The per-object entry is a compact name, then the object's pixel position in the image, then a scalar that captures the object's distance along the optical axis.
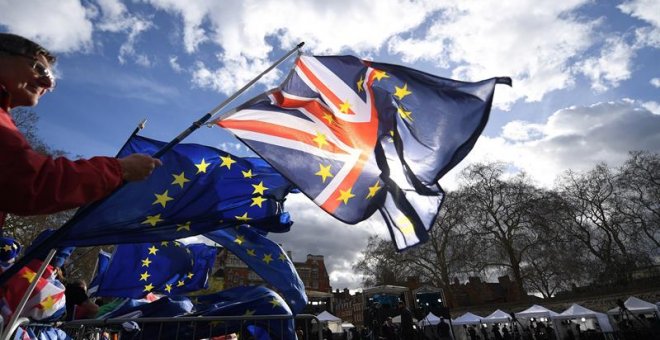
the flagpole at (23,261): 2.15
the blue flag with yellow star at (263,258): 5.02
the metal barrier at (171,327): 3.12
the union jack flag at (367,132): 3.57
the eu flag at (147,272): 5.01
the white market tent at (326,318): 25.67
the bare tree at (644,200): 30.09
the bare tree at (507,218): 34.81
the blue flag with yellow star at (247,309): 3.69
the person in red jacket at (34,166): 1.27
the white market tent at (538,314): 21.56
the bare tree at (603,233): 30.65
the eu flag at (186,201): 3.01
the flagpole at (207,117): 2.92
